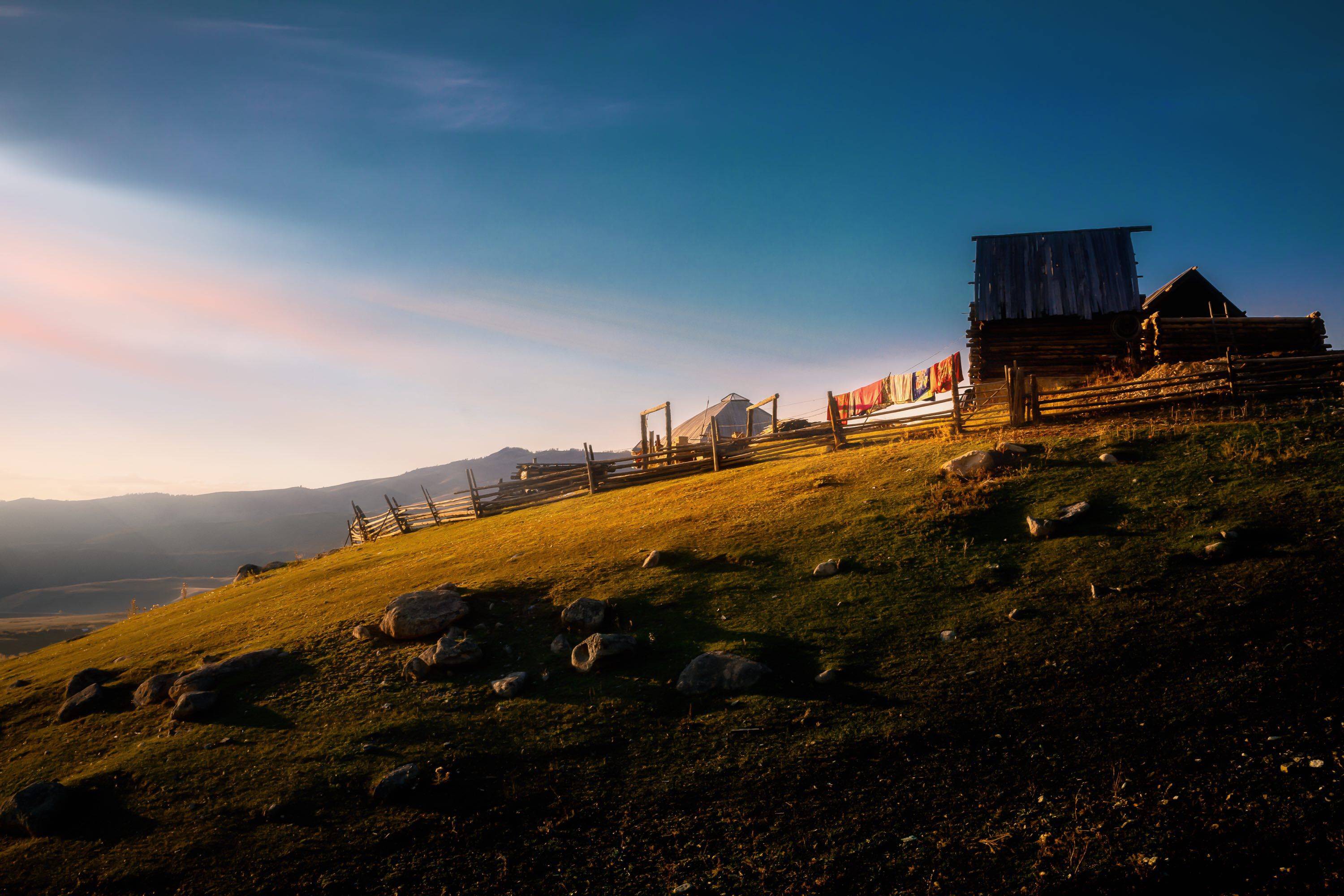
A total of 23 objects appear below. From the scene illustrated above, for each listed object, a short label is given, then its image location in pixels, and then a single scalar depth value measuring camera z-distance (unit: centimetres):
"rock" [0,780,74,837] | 744
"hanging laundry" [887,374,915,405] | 2953
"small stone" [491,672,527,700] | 902
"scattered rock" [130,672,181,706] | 1062
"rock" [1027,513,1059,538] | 1071
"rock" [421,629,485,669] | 990
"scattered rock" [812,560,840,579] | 1104
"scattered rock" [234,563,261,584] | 2828
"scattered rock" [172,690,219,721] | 963
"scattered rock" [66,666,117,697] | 1155
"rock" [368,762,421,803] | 704
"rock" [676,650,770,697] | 830
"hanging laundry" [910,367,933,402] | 2839
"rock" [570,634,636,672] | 927
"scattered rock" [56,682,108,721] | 1085
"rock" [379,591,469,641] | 1109
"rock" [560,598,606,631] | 1048
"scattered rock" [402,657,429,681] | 984
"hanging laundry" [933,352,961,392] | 2603
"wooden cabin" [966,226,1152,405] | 2367
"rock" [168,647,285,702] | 1040
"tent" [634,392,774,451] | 4709
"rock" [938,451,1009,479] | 1384
